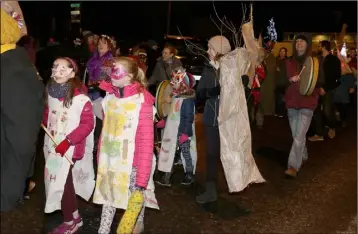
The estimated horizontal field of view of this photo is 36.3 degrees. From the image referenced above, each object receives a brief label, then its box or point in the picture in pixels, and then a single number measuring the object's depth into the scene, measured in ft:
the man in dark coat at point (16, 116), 8.95
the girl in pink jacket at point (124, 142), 14.70
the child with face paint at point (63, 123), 15.26
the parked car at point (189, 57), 50.26
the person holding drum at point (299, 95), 23.08
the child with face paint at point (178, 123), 21.67
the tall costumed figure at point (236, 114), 18.97
